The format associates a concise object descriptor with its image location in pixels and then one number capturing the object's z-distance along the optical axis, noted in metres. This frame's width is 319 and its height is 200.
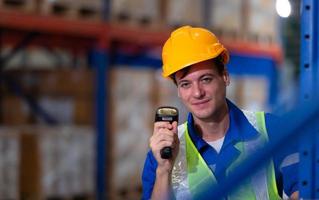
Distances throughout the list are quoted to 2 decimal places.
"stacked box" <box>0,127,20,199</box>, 6.46
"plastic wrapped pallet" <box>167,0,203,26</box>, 8.47
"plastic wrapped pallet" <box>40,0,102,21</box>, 7.07
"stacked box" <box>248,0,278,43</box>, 10.14
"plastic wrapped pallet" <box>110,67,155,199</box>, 7.70
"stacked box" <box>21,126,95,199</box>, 6.77
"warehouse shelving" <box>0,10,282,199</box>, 7.04
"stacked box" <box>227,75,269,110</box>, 10.07
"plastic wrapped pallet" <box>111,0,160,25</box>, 7.77
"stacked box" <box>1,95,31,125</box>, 7.91
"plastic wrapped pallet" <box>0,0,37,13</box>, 6.65
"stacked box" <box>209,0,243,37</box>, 9.56
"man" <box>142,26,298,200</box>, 2.58
